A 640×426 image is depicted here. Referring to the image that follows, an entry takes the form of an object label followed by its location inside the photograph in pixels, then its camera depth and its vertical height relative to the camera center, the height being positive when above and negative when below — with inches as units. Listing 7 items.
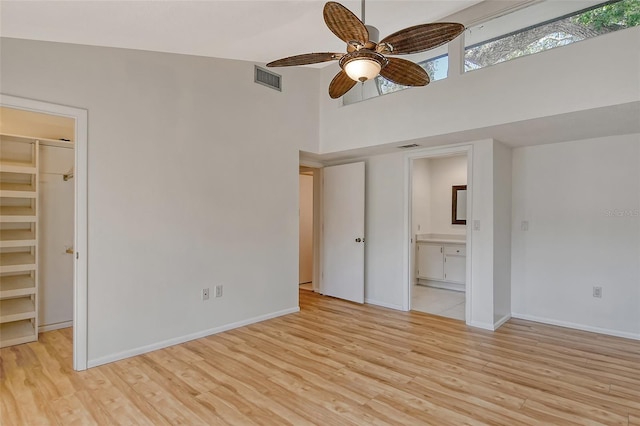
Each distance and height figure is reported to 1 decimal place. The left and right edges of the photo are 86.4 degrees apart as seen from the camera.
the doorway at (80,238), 110.6 -8.4
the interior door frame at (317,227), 222.4 -9.5
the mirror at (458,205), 239.9 +5.5
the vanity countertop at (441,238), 232.2 -18.8
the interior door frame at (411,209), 159.2 +3.0
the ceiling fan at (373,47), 70.6 +38.2
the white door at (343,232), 197.3 -11.8
